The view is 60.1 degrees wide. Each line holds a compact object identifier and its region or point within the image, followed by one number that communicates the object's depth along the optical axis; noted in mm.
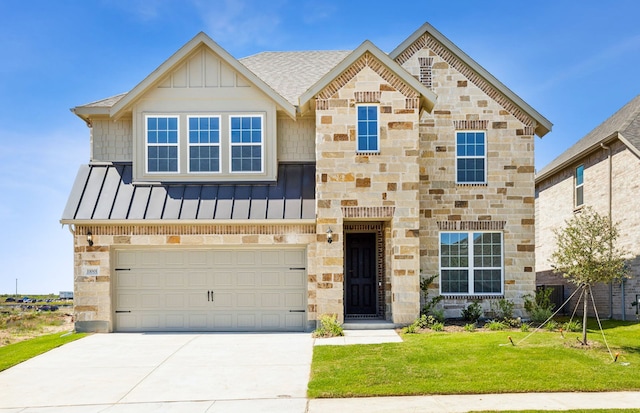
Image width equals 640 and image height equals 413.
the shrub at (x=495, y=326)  14762
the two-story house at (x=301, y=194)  15148
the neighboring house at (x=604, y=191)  18016
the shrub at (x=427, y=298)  16108
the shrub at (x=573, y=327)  14330
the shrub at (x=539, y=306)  15820
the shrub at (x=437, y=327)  14469
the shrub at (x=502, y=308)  16109
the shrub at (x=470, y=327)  14489
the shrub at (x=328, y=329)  14219
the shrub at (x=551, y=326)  14523
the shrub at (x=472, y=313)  16141
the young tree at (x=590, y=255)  12234
